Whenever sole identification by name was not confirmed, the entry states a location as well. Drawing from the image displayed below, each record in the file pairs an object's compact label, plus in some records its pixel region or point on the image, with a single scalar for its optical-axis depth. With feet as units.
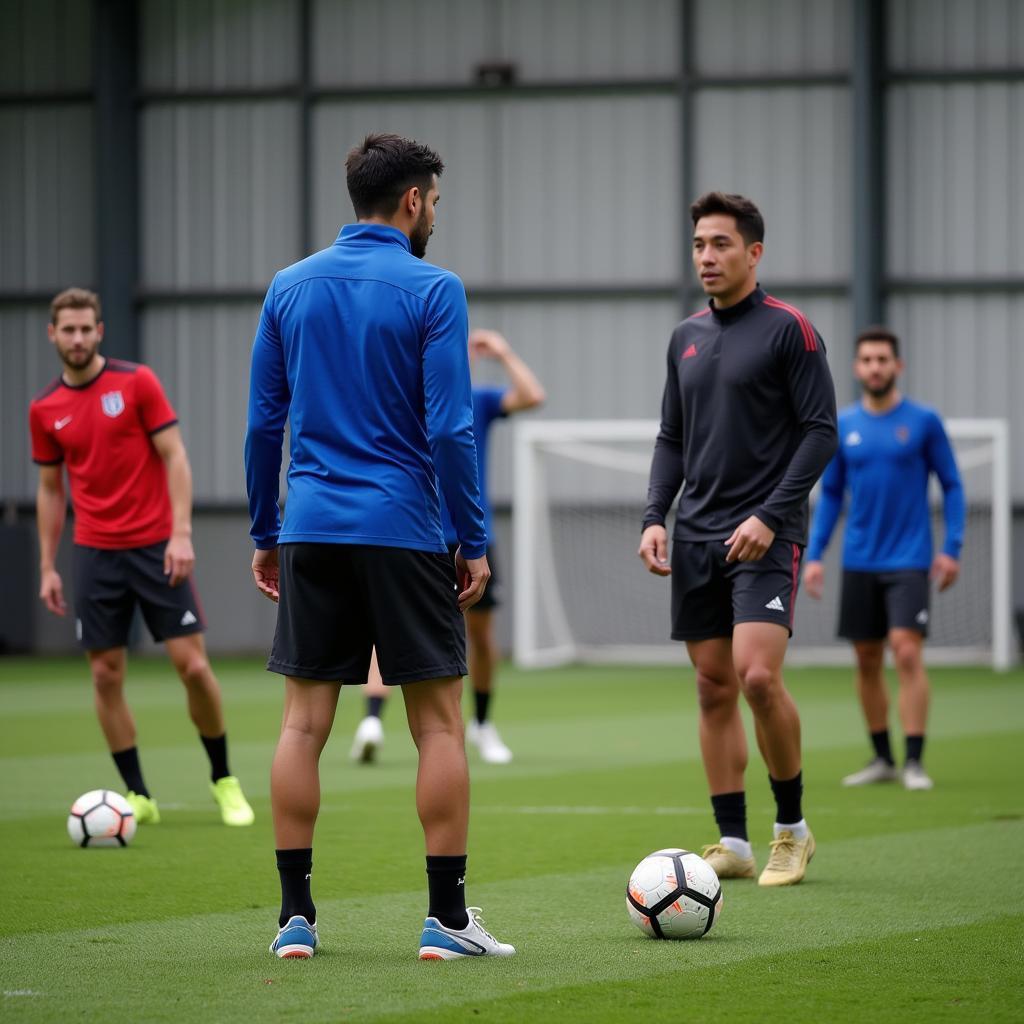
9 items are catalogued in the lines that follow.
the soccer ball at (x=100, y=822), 47.24
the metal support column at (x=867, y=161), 142.51
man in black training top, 40.19
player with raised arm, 68.80
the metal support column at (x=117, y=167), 151.23
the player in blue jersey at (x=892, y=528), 60.80
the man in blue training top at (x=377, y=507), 31.37
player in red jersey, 51.47
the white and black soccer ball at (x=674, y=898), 34.50
